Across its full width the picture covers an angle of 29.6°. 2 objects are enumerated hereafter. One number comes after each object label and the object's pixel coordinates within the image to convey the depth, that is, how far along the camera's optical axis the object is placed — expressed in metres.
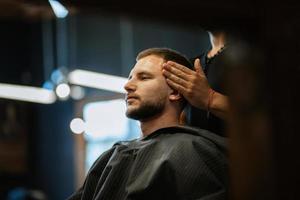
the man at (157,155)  2.13
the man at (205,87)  2.38
